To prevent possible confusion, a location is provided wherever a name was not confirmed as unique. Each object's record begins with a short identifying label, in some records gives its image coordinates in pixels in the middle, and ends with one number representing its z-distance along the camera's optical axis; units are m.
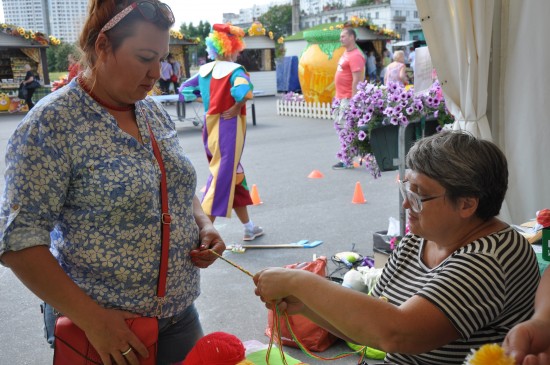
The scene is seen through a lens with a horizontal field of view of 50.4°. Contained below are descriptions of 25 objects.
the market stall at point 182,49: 24.53
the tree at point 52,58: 22.23
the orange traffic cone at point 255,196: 7.05
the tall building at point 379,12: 73.25
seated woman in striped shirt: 1.61
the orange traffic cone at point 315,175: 8.47
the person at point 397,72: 12.00
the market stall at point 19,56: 20.95
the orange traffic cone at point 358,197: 7.00
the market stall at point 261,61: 25.75
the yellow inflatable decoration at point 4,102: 20.08
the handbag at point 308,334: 3.52
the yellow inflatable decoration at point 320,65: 16.69
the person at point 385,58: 28.16
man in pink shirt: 9.22
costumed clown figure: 5.37
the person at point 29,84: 19.39
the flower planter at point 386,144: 4.29
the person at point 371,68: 23.11
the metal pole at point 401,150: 4.00
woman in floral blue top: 1.62
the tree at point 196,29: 44.91
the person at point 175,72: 21.80
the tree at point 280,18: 70.62
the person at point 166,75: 18.27
